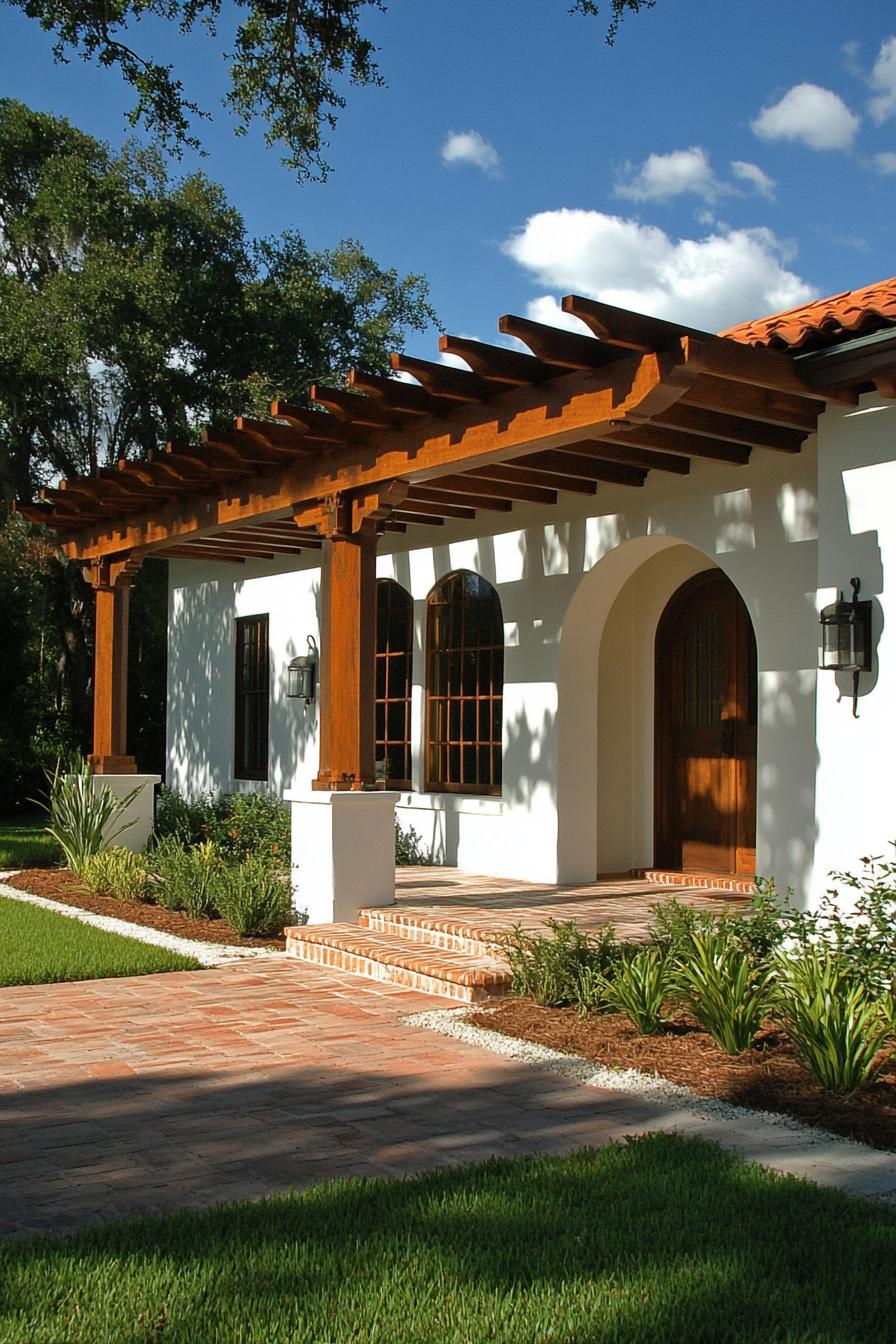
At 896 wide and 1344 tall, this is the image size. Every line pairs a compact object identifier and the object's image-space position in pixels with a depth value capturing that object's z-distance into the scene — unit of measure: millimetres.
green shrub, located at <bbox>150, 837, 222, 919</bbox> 10570
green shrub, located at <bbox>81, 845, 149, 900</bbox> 11633
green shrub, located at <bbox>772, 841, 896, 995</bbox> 6262
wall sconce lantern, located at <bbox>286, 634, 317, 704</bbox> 14164
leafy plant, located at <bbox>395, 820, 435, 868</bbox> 12615
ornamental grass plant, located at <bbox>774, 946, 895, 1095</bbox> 5434
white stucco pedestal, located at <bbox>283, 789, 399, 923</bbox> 9398
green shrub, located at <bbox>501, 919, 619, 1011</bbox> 7066
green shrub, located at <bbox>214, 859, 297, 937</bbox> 9750
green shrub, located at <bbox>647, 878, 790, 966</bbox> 6816
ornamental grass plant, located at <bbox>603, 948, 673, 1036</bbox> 6434
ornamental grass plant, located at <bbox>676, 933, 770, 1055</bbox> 6070
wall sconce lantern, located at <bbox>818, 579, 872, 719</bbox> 7258
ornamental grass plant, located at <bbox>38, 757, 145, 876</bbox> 12953
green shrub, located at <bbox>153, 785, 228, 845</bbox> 14531
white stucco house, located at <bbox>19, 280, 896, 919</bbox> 7285
